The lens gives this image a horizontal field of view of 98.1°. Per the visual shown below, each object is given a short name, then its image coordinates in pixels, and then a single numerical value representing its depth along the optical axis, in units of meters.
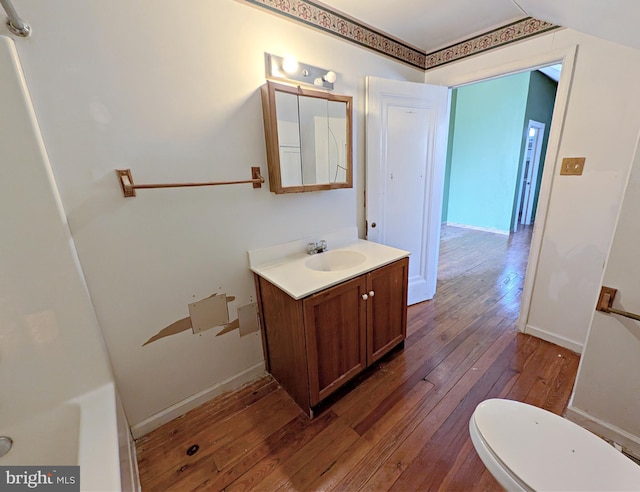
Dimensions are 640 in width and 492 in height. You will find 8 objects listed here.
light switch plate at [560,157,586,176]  1.79
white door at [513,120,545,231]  5.23
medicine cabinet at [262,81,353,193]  1.56
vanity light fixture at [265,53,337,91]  1.54
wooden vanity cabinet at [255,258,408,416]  1.44
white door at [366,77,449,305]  2.12
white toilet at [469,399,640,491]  0.85
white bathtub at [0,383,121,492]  1.00
